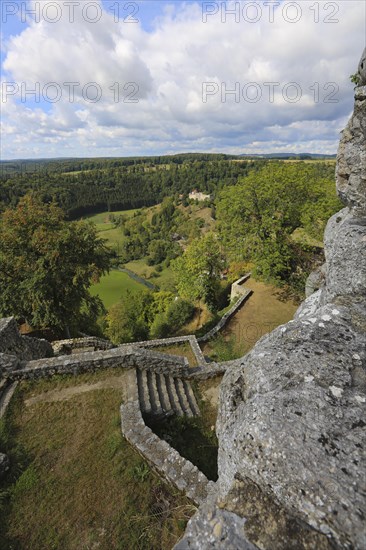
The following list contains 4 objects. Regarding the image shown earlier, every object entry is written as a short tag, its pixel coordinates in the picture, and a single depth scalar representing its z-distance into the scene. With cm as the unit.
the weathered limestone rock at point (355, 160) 709
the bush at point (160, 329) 2364
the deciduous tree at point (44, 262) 1461
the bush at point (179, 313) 2492
